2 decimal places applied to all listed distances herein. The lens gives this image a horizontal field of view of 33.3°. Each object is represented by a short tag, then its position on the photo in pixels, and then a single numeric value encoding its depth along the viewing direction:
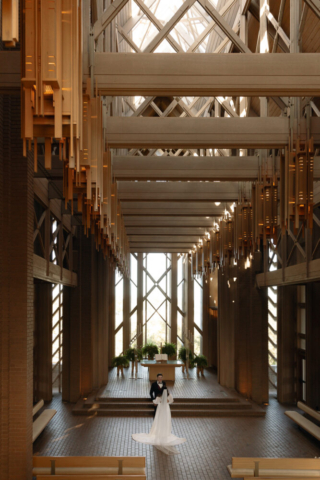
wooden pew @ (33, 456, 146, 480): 8.81
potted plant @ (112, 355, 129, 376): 22.23
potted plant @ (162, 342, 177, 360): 24.05
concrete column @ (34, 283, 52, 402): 17.86
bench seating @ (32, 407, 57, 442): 12.36
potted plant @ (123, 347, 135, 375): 23.03
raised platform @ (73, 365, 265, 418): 16.77
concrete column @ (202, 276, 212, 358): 28.61
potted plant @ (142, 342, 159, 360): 23.81
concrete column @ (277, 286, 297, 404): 18.42
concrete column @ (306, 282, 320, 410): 16.31
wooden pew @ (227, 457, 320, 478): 9.03
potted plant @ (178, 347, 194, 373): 24.30
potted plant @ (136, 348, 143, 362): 23.73
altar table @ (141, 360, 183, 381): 21.72
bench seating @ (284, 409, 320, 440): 13.05
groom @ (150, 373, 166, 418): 13.83
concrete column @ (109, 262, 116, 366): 28.41
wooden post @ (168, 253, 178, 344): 30.27
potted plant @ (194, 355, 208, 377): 22.55
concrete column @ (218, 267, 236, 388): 20.20
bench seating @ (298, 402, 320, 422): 14.05
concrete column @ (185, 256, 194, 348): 29.69
